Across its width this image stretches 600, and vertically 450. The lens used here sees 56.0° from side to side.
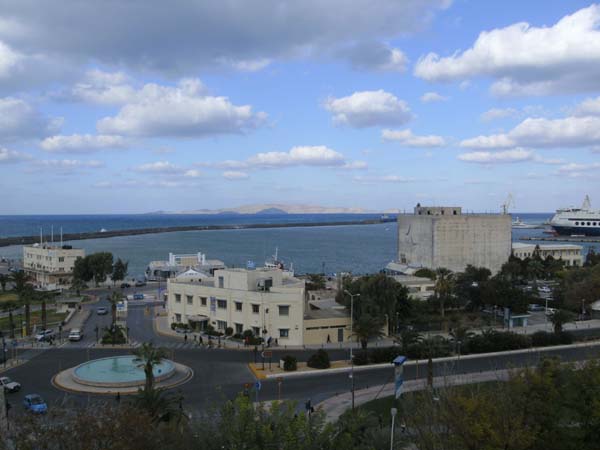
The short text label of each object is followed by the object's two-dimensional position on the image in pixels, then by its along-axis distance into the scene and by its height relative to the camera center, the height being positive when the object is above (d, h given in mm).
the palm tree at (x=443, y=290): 60588 -8092
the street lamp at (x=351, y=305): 48850 -7778
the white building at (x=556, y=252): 111375 -7203
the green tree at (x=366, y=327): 46375 -9122
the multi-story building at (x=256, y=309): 50281 -8584
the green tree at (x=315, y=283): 78638 -9457
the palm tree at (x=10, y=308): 50003 -9536
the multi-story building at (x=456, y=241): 98625 -4288
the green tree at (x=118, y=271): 89938 -8408
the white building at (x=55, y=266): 94688 -8033
